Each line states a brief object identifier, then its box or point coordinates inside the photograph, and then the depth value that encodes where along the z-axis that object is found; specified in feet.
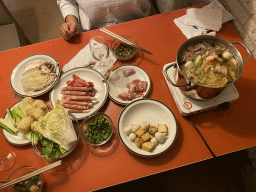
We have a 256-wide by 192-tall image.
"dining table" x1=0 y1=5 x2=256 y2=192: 4.59
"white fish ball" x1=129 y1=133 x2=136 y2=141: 4.74
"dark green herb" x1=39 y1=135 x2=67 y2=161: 4.59
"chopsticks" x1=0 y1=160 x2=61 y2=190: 4.27
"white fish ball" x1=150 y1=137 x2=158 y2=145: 4.67
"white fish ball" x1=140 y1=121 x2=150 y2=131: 4.83
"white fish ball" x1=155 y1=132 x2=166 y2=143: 4.62
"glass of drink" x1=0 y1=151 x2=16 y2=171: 4.85
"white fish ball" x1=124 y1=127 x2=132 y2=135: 4.79
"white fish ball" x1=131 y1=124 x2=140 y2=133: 4.83
